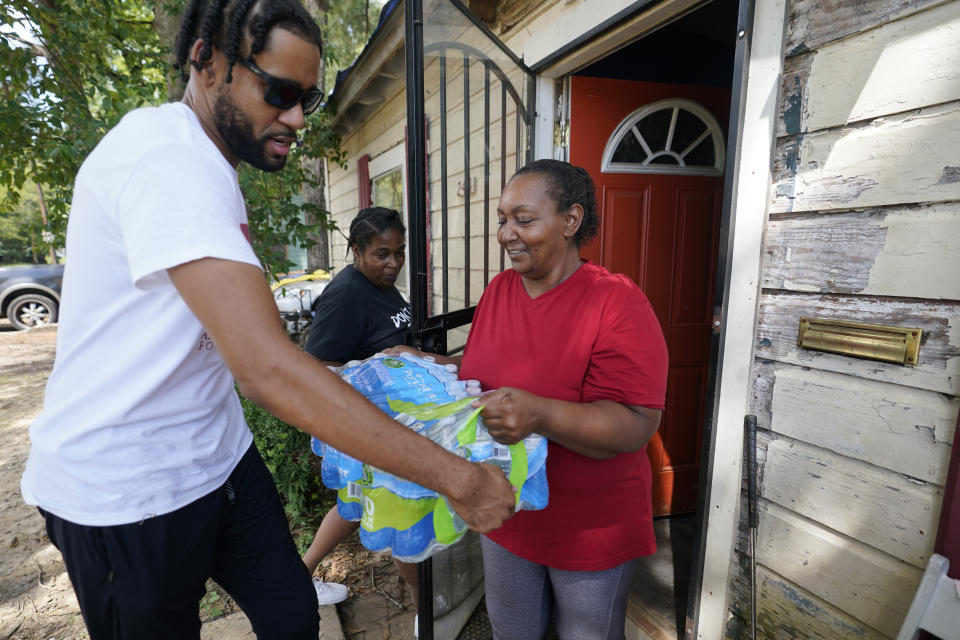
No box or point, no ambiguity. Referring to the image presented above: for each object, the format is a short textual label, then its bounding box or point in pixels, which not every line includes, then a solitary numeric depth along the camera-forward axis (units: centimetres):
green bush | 317
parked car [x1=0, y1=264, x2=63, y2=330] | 959
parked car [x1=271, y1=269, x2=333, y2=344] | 678
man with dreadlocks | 81
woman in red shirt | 120
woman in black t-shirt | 219
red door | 264
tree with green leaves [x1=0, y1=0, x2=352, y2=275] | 314
